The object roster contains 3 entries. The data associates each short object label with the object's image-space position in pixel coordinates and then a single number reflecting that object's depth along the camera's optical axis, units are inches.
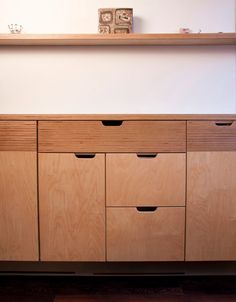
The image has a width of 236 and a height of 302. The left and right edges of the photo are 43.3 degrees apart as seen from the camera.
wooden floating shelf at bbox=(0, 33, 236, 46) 68.4
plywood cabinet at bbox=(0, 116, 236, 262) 62.2
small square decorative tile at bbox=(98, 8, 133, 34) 71.3
